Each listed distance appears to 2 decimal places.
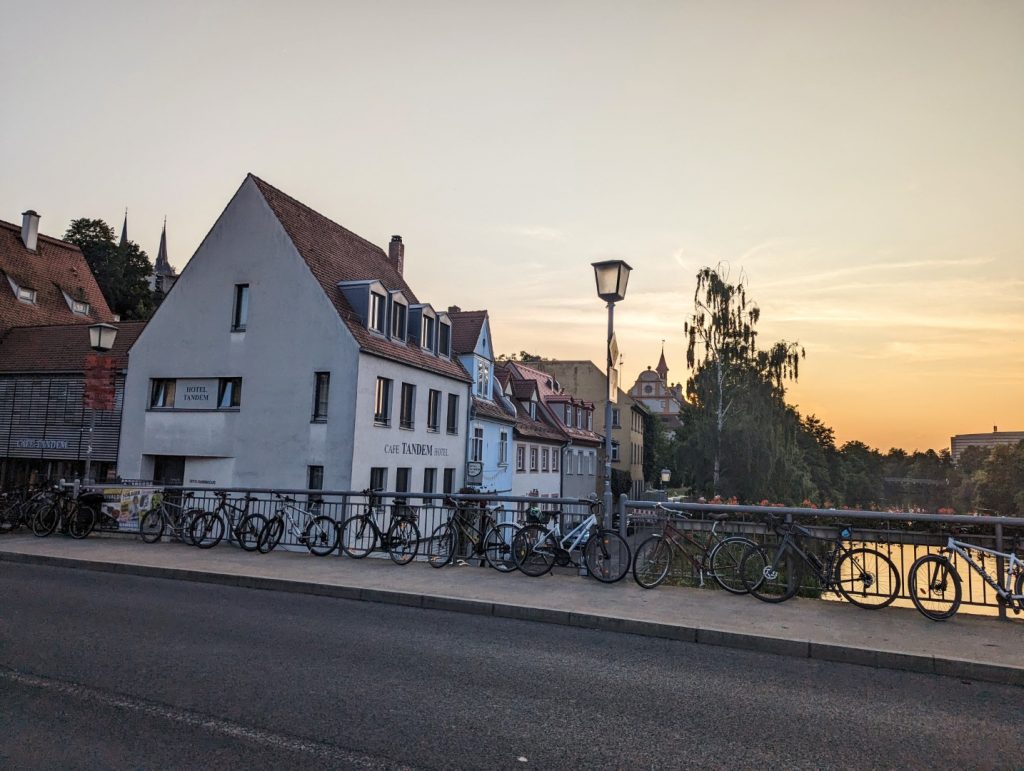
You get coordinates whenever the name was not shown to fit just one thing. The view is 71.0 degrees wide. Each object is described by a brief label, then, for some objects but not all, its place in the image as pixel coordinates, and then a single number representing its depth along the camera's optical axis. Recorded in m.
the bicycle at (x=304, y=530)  13.90
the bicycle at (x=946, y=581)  8.70
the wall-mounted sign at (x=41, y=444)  29.61
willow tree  40.41
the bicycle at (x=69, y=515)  16.19
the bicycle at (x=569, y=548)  10.85
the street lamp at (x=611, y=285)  12.12
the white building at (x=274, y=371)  23.91
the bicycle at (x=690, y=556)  10.03
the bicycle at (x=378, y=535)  12.86
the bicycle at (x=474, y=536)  12.13
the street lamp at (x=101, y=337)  19.53
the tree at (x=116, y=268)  56.66
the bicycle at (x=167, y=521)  15.26
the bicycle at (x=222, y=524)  14.65
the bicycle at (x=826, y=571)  9.09
